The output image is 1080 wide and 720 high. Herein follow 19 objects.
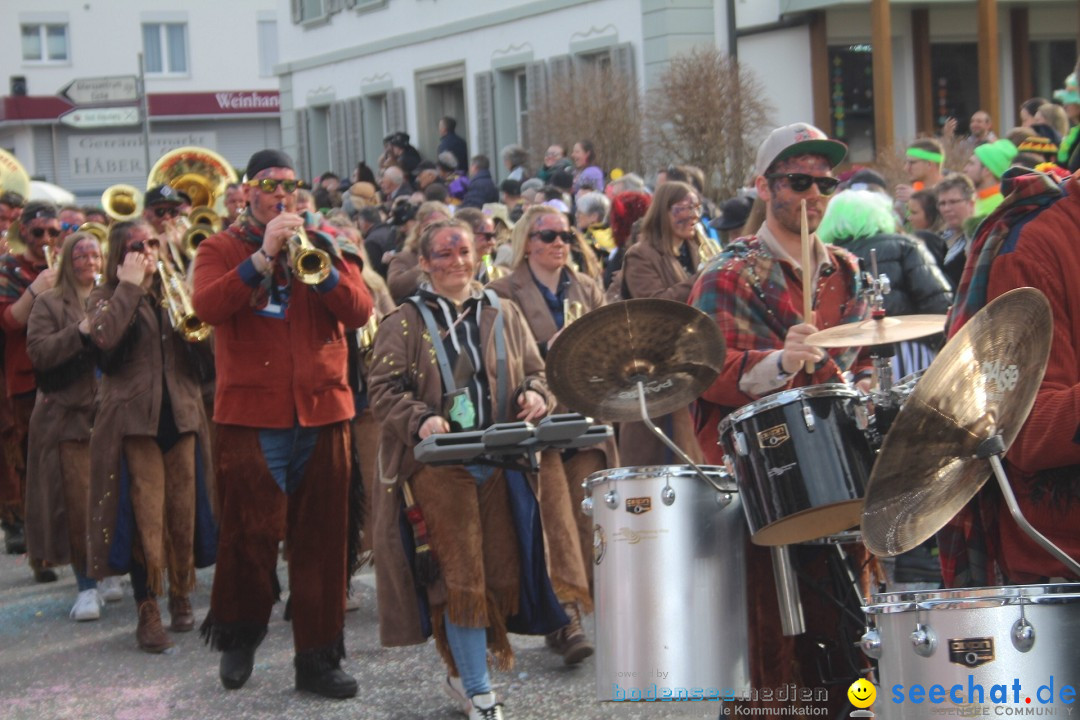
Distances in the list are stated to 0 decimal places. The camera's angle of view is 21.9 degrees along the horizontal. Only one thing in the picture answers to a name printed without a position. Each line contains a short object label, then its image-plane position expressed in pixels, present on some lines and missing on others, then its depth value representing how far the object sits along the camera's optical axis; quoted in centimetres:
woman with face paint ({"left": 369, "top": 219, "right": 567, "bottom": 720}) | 1027
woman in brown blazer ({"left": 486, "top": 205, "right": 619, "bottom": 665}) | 1108
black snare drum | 729
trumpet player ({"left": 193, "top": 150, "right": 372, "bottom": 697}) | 1110
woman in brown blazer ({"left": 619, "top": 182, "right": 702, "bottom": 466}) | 1339
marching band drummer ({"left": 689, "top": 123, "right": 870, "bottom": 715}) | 810
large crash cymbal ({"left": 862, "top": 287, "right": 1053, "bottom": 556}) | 576
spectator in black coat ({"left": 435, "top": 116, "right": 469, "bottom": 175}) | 3916
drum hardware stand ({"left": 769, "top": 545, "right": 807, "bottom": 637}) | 781
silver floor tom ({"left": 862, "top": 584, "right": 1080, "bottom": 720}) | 548
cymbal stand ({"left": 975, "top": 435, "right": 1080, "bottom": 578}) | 586
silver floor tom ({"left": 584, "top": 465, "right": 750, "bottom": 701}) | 771
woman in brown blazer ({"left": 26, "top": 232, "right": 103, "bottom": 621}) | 1462
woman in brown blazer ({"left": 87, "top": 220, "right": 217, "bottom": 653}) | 1334
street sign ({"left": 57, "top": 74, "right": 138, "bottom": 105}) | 2563
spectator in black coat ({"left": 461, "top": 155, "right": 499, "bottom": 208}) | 3123
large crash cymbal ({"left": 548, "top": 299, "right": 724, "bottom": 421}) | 801
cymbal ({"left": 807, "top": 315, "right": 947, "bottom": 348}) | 732
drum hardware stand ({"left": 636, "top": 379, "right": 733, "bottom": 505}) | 782
